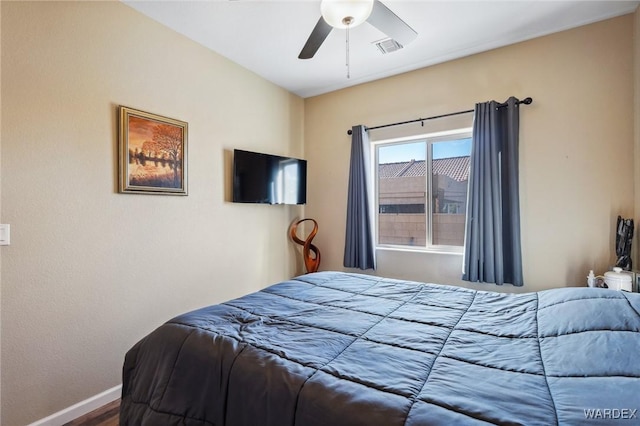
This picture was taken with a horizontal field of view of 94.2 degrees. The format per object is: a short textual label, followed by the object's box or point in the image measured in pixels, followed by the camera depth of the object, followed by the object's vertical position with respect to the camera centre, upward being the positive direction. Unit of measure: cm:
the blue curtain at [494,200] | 251 +11
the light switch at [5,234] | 162 -11
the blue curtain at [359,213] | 328 +0
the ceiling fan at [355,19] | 162 +114
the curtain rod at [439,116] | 250 +95
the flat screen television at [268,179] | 294 +38
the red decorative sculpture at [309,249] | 357 -43
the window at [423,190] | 298 +25
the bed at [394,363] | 83 -53
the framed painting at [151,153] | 212 +46
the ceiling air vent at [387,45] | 258 +149
